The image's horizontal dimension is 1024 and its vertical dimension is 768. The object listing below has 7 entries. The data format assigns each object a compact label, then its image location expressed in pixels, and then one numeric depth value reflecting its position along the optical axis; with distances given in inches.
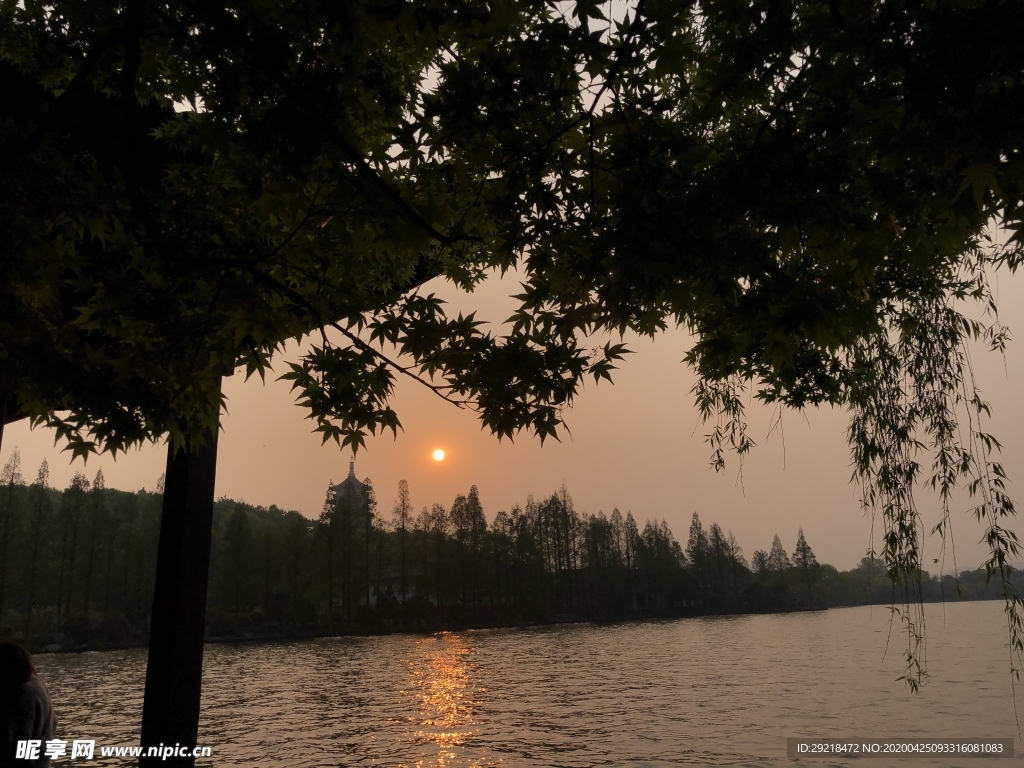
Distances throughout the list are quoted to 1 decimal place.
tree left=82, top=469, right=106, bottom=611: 2495.1
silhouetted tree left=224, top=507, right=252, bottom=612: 2630.4
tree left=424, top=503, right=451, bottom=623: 2783.0
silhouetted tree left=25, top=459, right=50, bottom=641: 2268.7
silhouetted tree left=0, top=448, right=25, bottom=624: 2305.1
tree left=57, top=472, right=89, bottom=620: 2477.7
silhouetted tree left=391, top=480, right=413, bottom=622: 3056.1
